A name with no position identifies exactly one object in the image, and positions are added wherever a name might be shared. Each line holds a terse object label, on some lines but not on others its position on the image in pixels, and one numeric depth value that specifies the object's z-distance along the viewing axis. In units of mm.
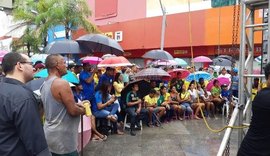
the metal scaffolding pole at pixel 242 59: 2931
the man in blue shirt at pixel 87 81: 4900
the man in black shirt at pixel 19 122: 1449
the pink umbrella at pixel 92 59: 7254
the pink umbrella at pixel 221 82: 7129
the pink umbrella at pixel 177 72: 7267
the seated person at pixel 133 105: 5331
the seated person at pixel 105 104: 4895
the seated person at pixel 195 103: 6786
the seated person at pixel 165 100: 6181
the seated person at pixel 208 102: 6922
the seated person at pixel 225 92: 7040
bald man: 2239
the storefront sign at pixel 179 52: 13788
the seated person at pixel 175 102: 6406
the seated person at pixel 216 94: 7042
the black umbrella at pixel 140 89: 5402
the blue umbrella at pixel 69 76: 3956
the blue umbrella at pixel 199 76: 7368
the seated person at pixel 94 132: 4747
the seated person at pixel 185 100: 6586
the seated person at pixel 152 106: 5841
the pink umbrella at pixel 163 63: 8367
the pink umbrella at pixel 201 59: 10387
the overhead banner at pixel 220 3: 12515
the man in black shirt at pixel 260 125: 2034
